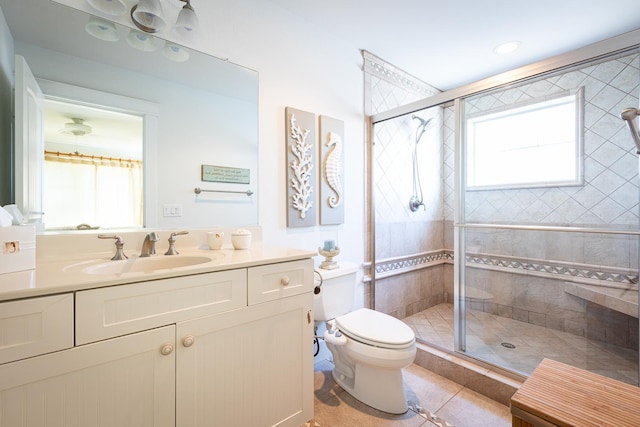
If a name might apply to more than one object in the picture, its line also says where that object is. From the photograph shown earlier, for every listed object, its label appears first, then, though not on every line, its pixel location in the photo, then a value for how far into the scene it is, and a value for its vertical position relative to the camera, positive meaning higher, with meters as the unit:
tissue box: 0.80 -0.10
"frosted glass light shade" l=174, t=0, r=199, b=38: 1.31 +0.92
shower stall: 1.63 -0.02
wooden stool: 0.74 -0.54
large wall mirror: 1.13 +0.44
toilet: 1.37 -0.66
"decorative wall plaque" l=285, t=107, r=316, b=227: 1.78 +0.30
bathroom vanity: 0.69 -0.39
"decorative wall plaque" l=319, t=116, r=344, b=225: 1.95 +0.31
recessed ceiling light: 2.14 +1.30
